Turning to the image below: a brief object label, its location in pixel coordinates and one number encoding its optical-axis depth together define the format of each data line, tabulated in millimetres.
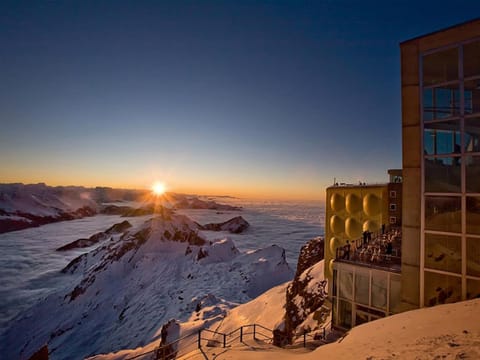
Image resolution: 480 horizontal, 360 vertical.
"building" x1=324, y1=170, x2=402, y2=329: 10875
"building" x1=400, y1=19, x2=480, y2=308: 9266
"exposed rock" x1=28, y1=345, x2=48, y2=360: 20688
